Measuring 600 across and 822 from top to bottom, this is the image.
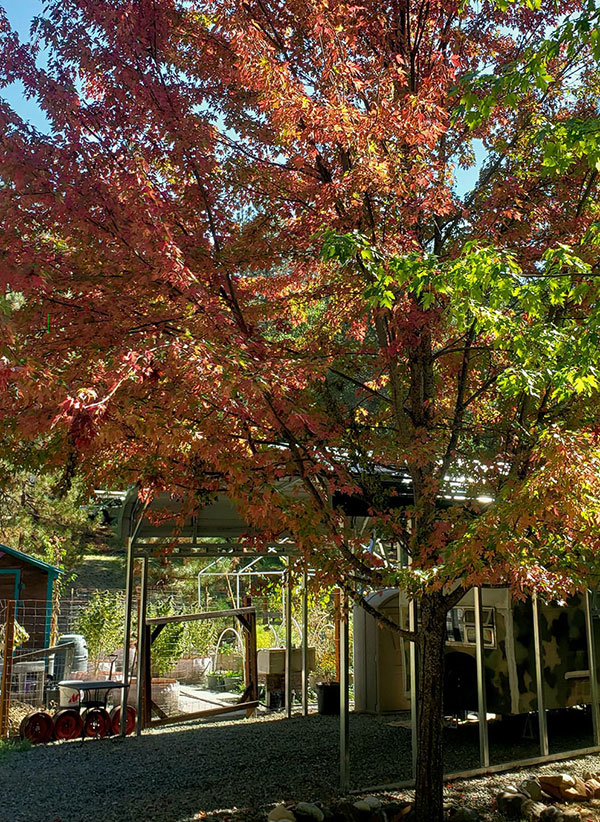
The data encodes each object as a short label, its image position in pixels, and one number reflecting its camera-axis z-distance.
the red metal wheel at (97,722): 9.15
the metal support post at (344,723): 6.55
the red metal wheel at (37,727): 8.86
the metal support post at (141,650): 9.06
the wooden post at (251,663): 10.83
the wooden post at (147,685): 9.55
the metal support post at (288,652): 11.05
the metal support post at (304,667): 10.35
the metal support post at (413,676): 6.88
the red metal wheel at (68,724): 9.11
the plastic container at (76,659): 12.73
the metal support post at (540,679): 8.02
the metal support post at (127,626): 9.25
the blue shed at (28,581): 14.02
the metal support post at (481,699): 7.46
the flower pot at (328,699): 11.05
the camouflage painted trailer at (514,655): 8.17
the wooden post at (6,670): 8.79
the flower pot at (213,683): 13.63
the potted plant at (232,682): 13.65
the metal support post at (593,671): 8.65
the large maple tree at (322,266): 4.18
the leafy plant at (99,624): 12.91
